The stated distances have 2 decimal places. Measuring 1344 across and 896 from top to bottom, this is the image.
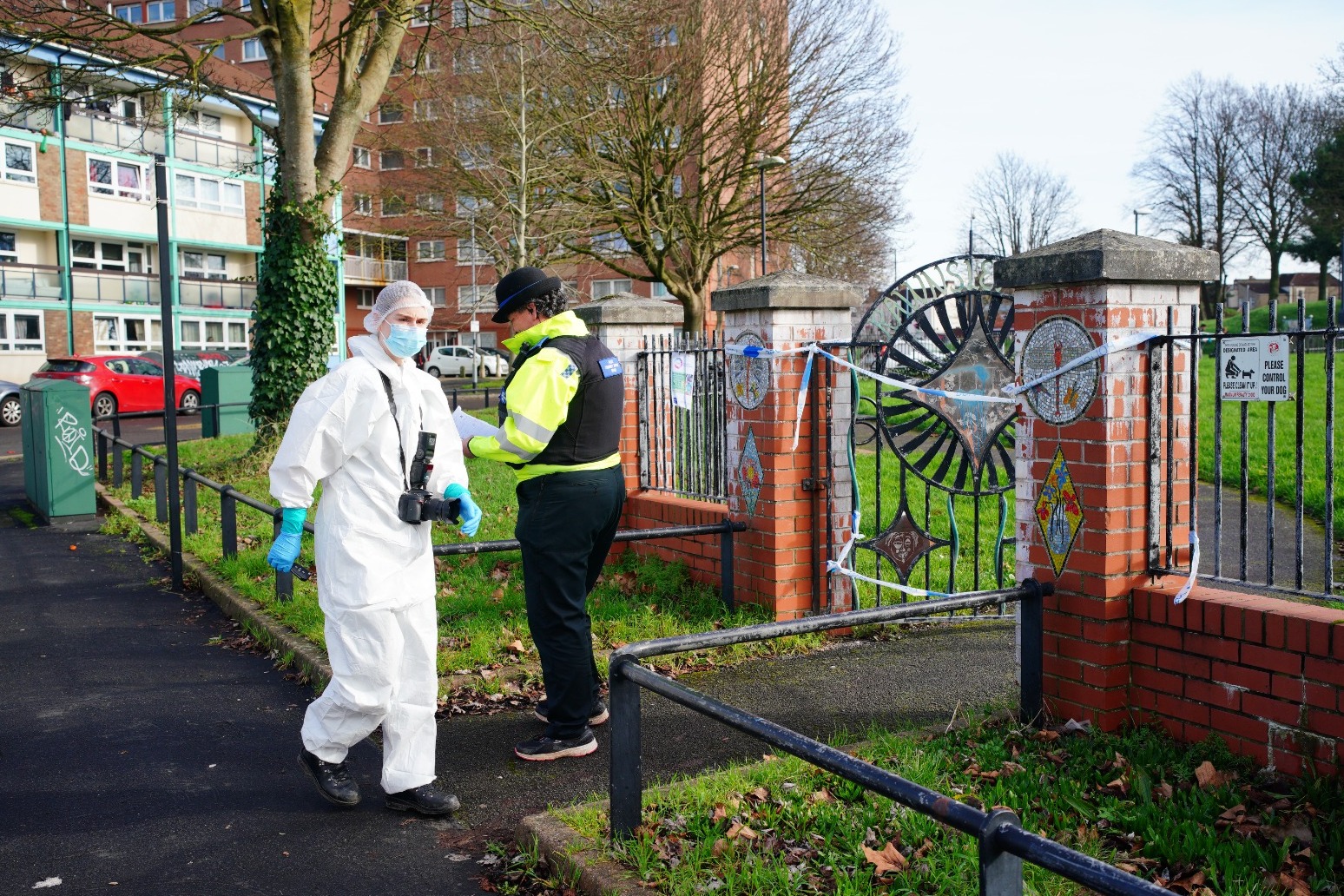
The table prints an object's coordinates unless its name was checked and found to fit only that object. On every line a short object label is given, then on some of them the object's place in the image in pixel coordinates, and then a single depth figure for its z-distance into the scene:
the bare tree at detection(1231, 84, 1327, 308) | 50.50
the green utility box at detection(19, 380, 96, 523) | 11.67
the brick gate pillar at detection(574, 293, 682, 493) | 7.99
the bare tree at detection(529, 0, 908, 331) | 23.38
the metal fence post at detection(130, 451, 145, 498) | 12.47
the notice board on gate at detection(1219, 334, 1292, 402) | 3.82
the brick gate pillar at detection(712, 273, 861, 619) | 6.47
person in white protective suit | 4.05
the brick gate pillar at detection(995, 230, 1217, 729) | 4.26
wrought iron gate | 6.44
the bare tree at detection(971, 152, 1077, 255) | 58.69
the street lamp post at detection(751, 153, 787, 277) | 22.70
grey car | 25.62
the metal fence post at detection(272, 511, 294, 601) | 7.18
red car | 26.45
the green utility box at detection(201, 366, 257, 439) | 20.64
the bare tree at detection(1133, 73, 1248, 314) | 52.88
